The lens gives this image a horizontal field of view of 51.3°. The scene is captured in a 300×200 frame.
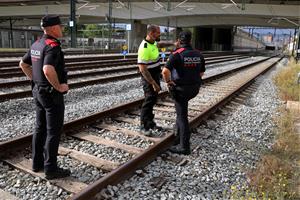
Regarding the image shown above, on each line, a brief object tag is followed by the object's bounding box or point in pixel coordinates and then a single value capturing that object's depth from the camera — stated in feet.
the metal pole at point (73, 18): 117.97
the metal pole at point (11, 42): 147.09
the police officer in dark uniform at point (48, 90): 12.03
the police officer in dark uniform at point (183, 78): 15.96
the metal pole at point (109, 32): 122.51
